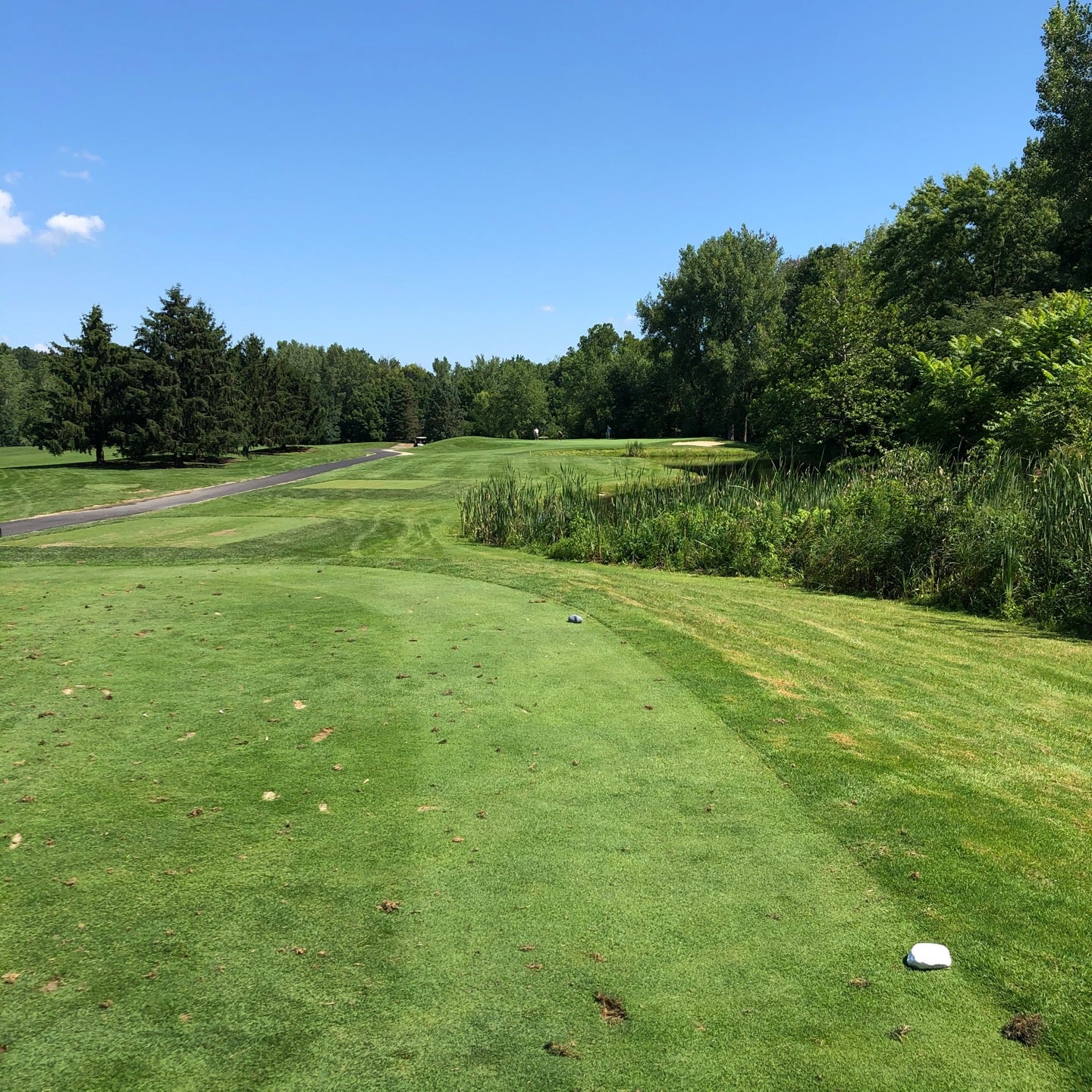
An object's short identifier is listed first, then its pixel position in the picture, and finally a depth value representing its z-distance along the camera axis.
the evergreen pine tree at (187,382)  42.28
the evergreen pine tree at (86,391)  40.12
